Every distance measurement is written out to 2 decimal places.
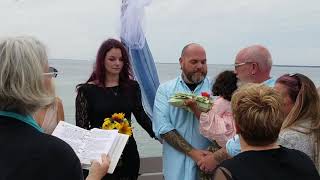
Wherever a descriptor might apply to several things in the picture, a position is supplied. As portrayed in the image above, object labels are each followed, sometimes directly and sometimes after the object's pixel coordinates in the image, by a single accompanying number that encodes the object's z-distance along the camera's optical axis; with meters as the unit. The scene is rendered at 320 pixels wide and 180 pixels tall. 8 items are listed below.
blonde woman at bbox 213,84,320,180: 2.06
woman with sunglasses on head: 2.66
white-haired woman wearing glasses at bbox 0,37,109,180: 1.59
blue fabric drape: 4.61
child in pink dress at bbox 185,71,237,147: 3.59
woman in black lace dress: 3.90
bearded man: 3.85
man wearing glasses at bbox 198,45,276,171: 3.84
